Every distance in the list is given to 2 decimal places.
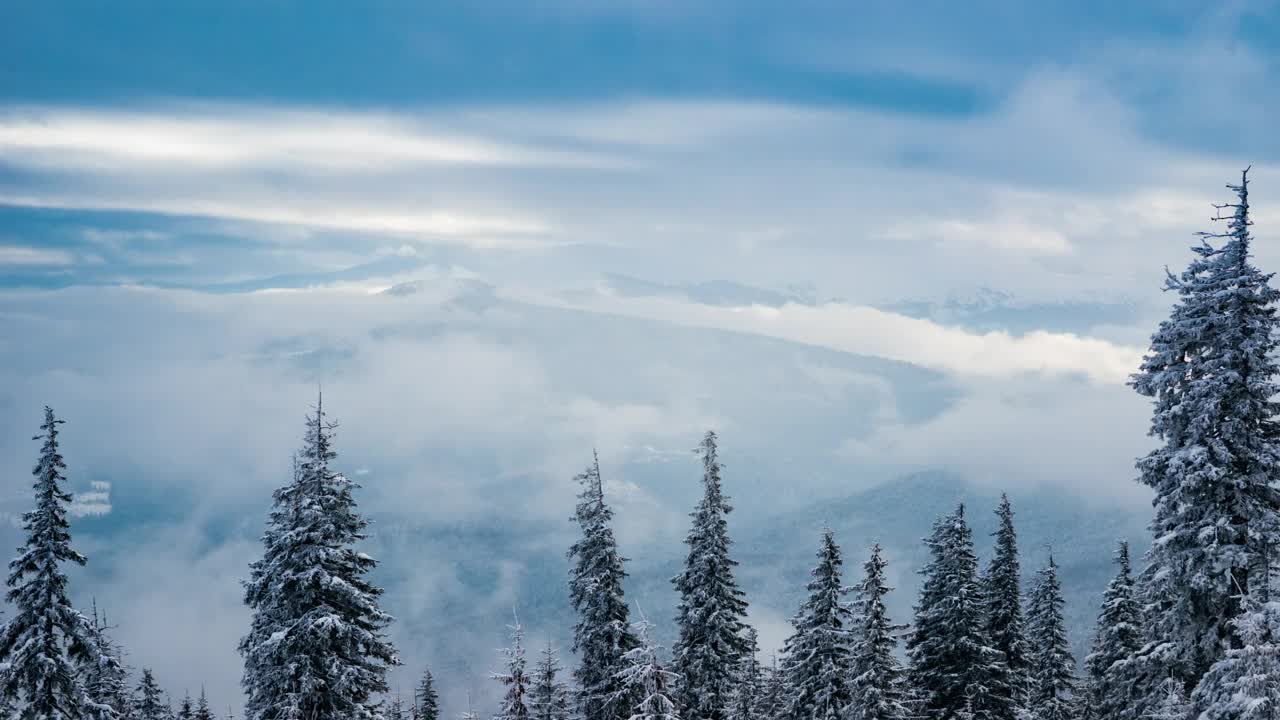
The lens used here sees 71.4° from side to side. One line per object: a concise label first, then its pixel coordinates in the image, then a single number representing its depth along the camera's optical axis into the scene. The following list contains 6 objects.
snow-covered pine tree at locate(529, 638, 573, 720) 49.33
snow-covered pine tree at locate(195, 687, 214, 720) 70.64
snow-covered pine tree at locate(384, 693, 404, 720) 71.35
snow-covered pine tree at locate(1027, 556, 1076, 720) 56.44
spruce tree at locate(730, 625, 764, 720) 50.28
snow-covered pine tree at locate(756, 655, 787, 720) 62.58
